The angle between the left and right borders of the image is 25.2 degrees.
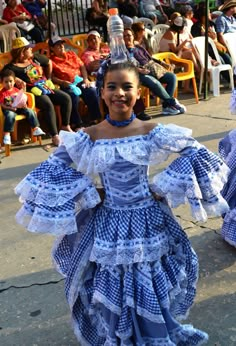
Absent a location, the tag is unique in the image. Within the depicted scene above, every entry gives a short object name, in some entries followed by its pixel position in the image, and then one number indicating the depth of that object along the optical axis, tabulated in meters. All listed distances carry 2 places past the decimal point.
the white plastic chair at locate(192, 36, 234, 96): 8.84
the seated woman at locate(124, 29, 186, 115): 7.58
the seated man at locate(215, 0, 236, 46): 9.68
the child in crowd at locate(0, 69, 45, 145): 6.23
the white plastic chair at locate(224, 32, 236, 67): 9.33
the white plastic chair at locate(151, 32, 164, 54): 9.31
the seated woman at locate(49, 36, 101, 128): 7.05
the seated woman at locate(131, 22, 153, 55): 7.92
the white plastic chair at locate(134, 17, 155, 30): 10.41
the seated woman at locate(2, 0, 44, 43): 9.45
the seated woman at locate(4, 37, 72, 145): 6.59
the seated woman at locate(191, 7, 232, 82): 9.30
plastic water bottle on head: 2.49
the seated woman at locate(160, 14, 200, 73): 8.84
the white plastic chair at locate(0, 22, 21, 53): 9.02
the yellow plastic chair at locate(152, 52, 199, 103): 8.31
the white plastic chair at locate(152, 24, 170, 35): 10.11
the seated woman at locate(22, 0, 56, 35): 10.22
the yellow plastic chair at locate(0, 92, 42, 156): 6.30
